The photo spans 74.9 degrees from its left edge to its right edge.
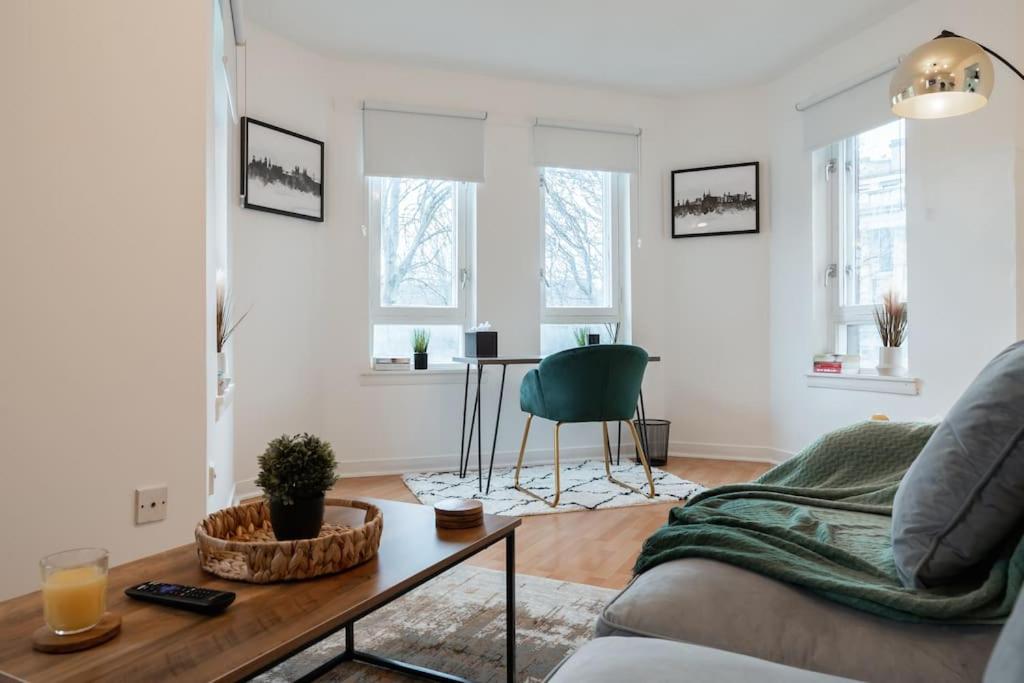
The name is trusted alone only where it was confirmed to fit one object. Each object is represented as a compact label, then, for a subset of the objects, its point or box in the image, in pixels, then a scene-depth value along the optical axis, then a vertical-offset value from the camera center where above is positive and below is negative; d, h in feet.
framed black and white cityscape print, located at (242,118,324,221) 12.06 +3.36
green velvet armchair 11.30 -0.60
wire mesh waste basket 14.88 -2.05
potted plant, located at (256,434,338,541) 3.95 -0.80
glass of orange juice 2.94 -1.07
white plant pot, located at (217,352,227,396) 9.24 -0.33
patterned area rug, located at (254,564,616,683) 5.45 -2.61
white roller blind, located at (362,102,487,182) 13.98 +4.39
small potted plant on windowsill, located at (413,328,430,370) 14.33 -0.06
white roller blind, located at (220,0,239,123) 9.83 +4.60
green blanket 3.05 -1.14
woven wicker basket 3.67 -1.16
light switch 6.14 -1.45
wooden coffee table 2.72 -1.29
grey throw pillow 2.99 -0.65
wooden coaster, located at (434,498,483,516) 4.83 -1.17
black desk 12.35 -1.49
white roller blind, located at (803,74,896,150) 12.32 +4.58
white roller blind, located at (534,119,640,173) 15.20 +4.70
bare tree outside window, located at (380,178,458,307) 14.49 +2.33
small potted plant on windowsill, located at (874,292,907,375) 12.17 +0.24
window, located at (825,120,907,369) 12.60 +2.33
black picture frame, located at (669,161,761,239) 15.24 +3.66
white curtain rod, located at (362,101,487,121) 13.94 +5.09
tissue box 13.21 +0.10
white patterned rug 11.34 -2.62
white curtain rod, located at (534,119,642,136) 15.17 +5.14
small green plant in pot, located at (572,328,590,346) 14.98 +0.27
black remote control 3.24 -1.24
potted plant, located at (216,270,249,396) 9.02 +0.19
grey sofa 2.64 -1.30
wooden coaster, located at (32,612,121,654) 2.86 -1.27
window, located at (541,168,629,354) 15.61 +2.24
